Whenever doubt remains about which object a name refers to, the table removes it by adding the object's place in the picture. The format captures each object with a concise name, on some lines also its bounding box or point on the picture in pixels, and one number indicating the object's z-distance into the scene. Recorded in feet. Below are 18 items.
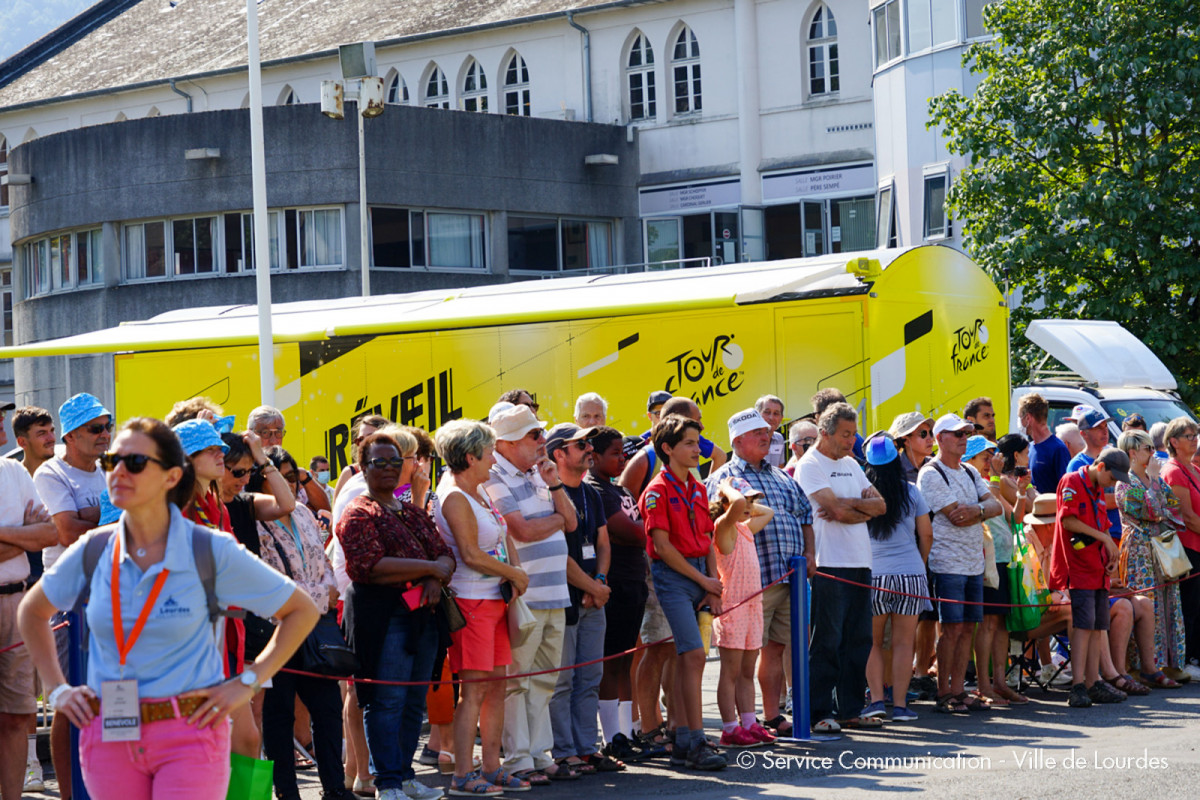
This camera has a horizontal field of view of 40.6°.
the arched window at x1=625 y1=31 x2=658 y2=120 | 136.15
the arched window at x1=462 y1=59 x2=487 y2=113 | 143.33
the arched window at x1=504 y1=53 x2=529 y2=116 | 141.18
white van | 59.47
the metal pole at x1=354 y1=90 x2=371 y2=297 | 104.32
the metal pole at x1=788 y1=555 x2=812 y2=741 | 32.37
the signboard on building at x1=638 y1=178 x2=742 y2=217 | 131.75
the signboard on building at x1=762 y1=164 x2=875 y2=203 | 124.77
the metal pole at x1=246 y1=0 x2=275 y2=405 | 67.05
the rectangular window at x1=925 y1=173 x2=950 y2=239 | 103.24
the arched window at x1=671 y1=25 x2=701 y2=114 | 134.31
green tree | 71.20
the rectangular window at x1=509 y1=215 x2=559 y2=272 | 129.49
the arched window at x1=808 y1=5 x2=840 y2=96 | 127.85
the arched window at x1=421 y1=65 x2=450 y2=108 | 146.10
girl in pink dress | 31.60
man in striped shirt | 28.99
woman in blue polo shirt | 15.67
